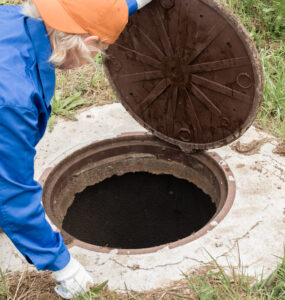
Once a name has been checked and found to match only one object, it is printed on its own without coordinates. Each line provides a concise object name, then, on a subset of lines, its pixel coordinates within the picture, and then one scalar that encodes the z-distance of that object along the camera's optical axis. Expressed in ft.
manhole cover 7.83
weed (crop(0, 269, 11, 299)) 7.51
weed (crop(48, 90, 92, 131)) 11.54
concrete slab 7.50
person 5.54
